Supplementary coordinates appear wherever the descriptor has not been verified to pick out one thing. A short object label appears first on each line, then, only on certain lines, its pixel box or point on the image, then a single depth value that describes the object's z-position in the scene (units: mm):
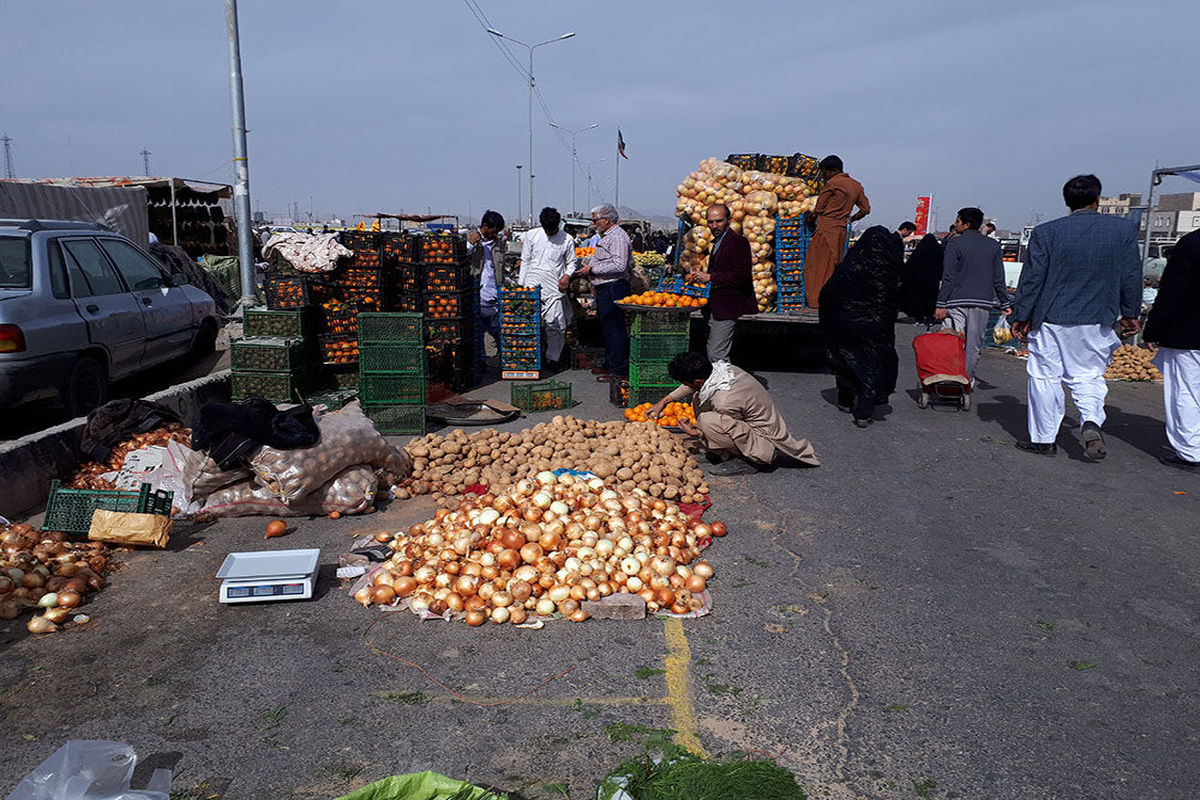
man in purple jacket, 8500
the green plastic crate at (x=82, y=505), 4965
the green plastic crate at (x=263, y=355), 8406
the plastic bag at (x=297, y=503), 5605
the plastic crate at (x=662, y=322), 8602
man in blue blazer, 6934
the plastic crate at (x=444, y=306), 9906
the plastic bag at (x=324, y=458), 5457
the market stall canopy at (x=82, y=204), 15969
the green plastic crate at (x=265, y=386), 8469
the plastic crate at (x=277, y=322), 8930
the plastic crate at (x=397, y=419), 7994
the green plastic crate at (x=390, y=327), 7887
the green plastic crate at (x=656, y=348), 8594
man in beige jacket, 6586
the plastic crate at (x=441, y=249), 9953
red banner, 23078
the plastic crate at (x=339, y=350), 9589
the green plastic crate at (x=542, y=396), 9008
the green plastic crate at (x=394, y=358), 7934
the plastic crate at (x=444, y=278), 9945
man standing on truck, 10820
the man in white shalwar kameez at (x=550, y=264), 10961
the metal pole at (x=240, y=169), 12508
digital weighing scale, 4203
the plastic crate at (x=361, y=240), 9727
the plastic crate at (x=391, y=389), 7980
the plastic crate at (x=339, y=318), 9570
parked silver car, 6793
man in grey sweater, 9477
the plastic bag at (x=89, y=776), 2373
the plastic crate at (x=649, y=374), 8633
